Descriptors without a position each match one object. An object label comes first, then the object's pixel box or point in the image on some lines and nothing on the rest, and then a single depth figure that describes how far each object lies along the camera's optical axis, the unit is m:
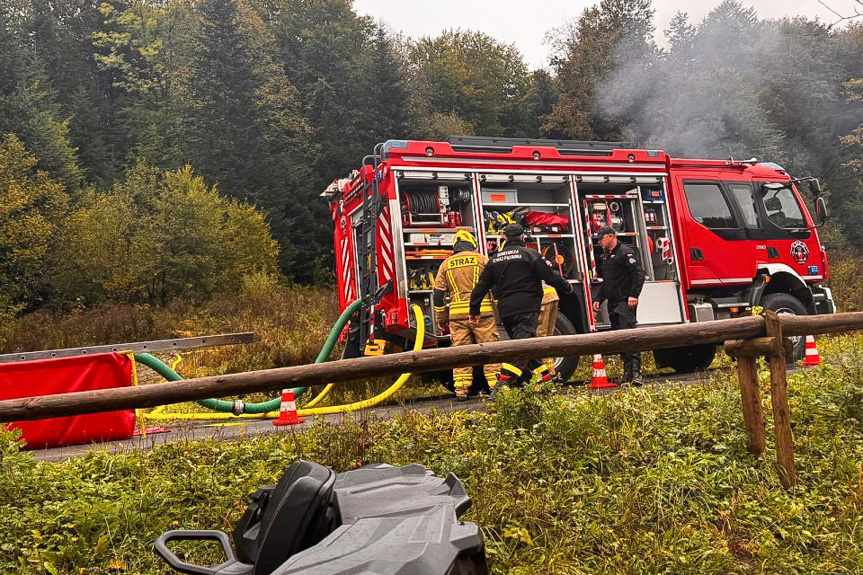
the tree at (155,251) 23.50
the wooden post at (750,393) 4.59
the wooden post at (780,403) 4.48
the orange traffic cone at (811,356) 8.75
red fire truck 8.46
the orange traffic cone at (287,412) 6.39
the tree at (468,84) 44.81
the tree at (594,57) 38.12
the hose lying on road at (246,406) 7.05
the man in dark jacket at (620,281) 8.51
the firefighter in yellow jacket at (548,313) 8.66
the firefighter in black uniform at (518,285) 7.75
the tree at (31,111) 29.86
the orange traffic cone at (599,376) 7.72
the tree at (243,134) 30.56
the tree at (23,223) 22.88
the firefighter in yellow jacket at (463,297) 8.02
